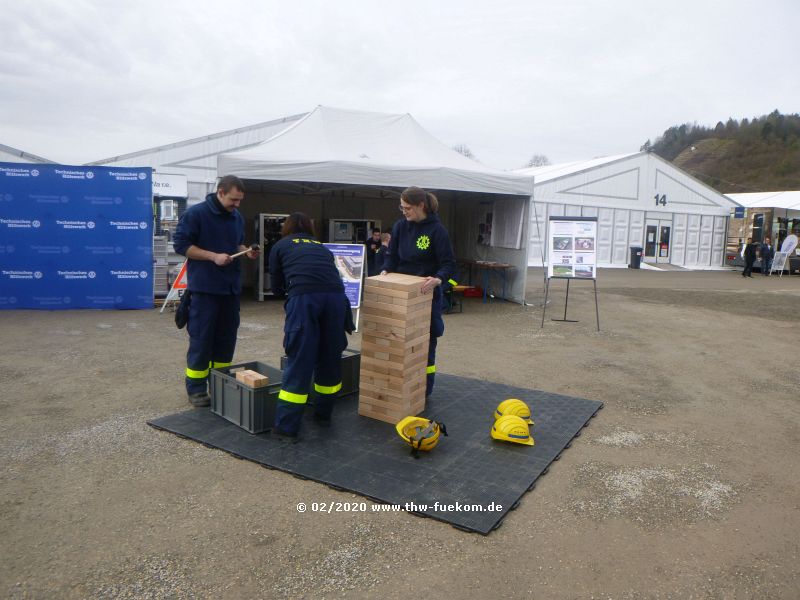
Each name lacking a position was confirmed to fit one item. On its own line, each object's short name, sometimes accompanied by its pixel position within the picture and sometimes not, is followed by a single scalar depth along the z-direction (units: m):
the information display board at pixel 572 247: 9.84
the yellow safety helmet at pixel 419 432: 3.94
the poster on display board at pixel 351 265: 8.64
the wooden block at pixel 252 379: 4.31
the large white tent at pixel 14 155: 20.89
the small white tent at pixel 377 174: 9.73
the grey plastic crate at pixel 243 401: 4.31
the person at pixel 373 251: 12.52
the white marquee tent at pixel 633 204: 24.19
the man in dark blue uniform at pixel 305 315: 4.12
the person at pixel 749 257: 22.91
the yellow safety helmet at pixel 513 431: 4.23
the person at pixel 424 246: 4.90
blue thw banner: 9.61
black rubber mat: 3.42
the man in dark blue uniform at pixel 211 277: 4.69
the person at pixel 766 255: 24.09
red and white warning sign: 9.65
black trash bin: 25.12
